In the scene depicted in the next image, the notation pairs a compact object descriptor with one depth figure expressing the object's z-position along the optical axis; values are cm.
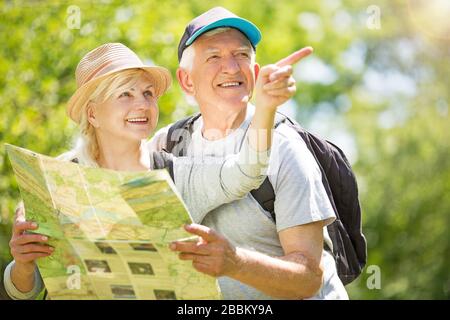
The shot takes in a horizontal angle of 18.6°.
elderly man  277
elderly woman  298
